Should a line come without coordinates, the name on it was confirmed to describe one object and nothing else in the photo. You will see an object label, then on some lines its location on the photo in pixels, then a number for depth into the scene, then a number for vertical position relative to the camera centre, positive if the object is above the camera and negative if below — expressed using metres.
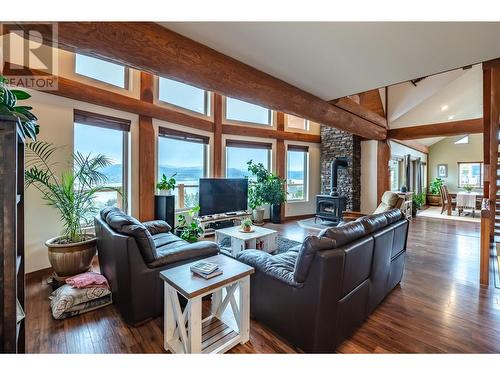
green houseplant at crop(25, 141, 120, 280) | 2.66 -0.21
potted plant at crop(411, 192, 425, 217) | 7.71 -0.62
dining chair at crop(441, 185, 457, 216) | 7.98 -0.50
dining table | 7.59 -0.47
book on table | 1.69 -0.63
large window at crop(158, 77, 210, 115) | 4.62 +1.88
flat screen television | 4.87 -0.22
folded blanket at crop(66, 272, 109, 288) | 2.34 -0.98
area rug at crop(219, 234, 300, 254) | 4.19 -1.13
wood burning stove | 6.38 -0.48
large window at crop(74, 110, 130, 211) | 3.54 +0.66
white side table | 1.56 -0.95
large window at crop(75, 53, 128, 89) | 3.45 +1.79
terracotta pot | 2.64 -0.83
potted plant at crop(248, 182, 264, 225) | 6.03 -0.39
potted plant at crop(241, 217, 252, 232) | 3.74 -0.66
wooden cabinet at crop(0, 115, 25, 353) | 1.01 -0.22
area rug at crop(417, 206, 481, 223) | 7.10 -1.00
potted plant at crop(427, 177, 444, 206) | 10.46 -0.35
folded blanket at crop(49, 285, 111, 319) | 2.16 -1.12
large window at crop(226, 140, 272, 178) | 6.05 +0.81
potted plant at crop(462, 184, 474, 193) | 8.38 -0.13
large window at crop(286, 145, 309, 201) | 7.19 +0.42
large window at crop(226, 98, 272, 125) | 5.92 +1.93
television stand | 4.71 -0.76
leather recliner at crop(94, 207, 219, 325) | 1.98 -0.71
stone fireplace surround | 7.01 +0.78
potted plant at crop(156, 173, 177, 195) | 4.33 -0.02
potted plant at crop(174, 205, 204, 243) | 3.62 -0.76
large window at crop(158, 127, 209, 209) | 4.78 +0.53
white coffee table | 3.51 -0.84
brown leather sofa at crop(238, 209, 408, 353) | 1.60 -0.76
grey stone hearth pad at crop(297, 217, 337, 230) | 6.06 -1.06
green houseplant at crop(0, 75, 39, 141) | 1.16 +0.41
